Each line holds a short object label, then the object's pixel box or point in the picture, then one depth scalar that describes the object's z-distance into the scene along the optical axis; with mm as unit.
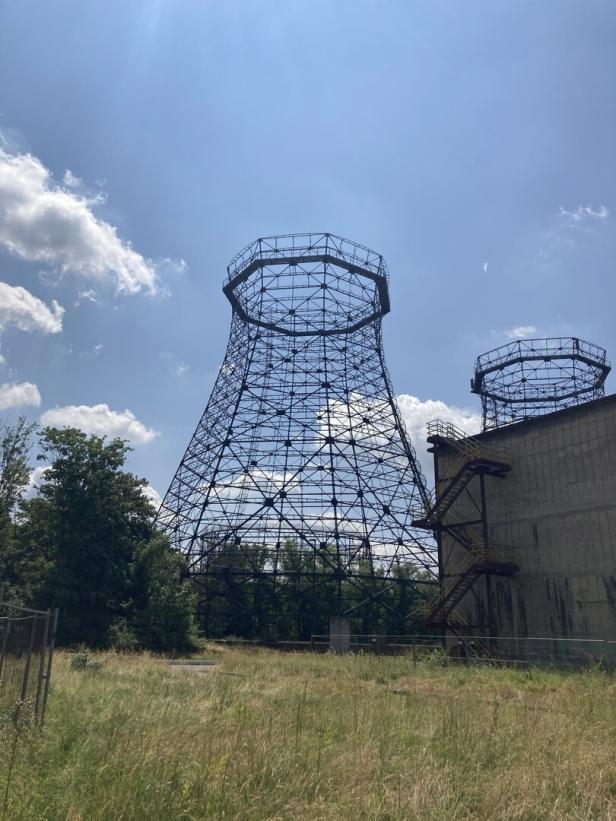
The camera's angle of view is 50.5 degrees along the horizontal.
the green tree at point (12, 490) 33491
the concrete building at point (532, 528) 23875
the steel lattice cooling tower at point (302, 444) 42469
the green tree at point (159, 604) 31234
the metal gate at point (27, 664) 8031
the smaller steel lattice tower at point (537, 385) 44484
